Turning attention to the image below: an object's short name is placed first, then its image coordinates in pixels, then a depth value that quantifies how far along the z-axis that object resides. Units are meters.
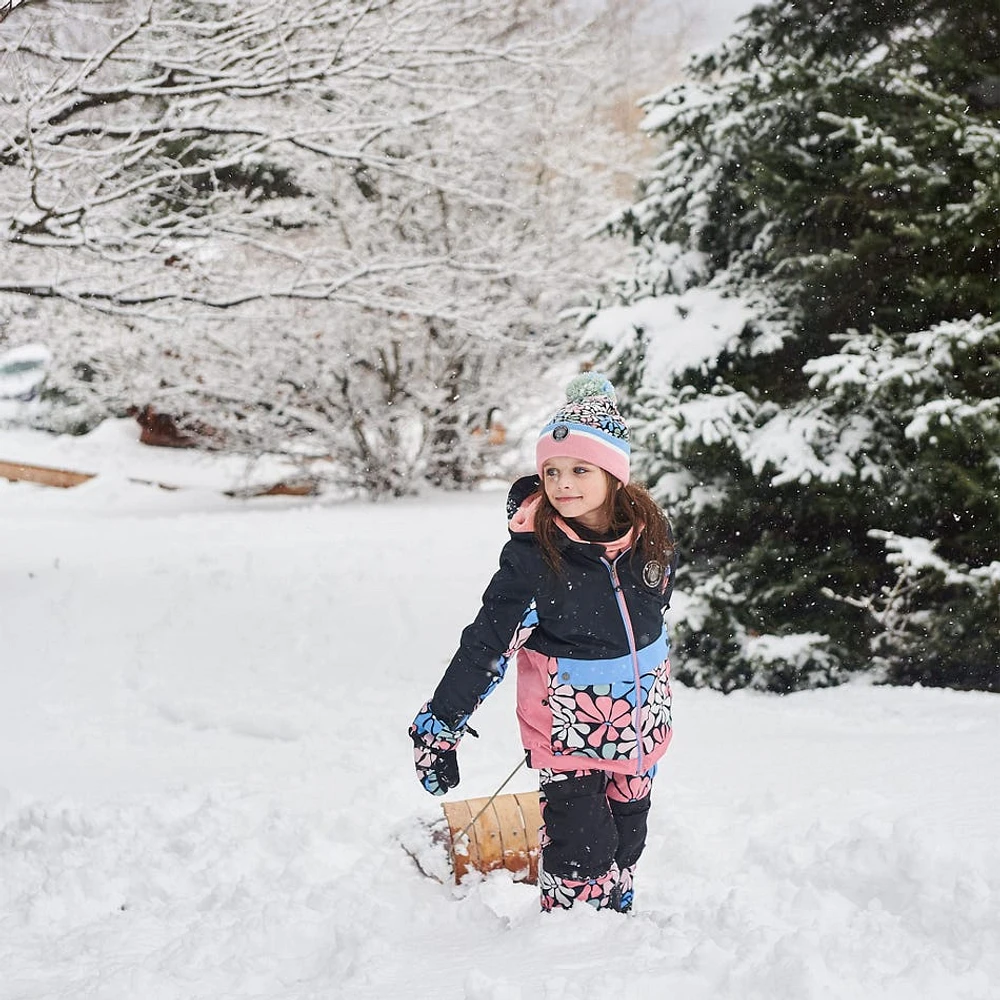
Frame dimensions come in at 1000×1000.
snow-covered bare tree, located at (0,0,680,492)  5.88
